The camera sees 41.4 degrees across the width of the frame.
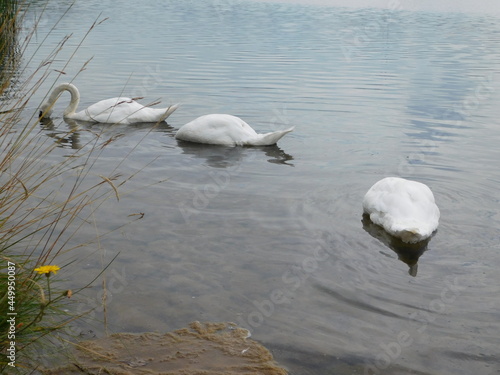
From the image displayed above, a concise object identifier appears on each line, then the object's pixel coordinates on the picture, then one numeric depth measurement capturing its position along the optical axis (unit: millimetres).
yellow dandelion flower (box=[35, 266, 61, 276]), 2951
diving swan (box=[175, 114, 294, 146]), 10266
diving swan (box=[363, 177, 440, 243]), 6348
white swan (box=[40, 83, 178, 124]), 11364
